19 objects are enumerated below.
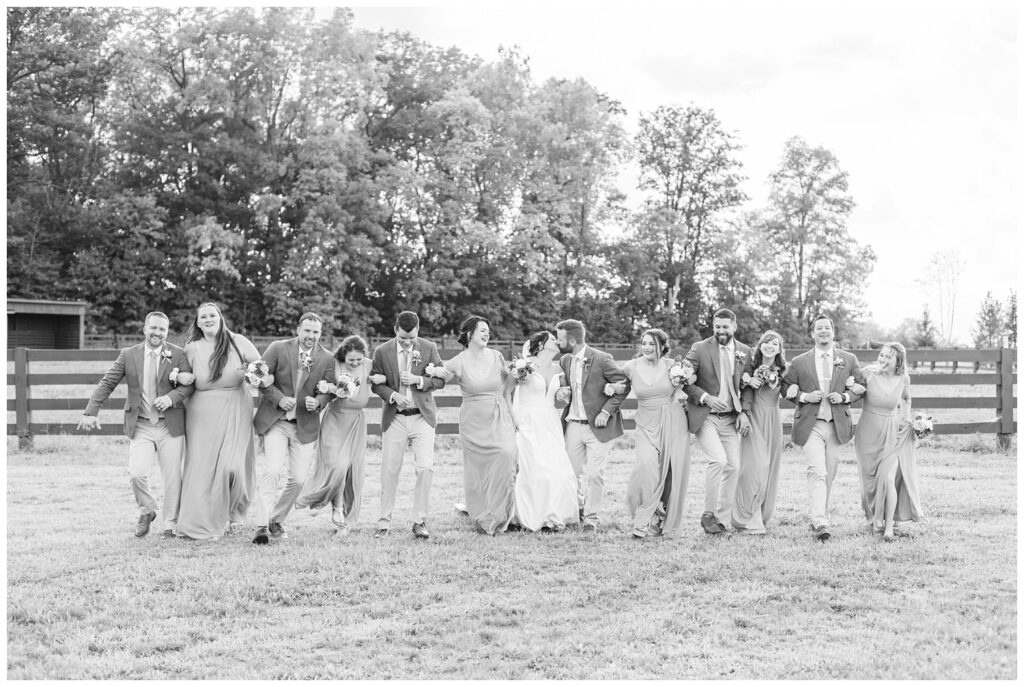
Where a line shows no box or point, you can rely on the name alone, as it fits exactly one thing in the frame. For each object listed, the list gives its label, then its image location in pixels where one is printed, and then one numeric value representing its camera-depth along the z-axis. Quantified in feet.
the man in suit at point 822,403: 29.53
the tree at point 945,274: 217.36
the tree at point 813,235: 164.35
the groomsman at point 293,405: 28.89
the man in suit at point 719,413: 29.73
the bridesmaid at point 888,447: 28.99
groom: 31.12
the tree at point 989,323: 181.30
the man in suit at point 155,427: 28.60
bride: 30.07
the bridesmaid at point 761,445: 29.60
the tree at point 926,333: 172.65
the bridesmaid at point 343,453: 29.43
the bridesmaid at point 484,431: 29.91
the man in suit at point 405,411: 29.19
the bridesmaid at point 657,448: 29.37
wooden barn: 106.42
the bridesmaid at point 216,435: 28.30
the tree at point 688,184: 154.71
